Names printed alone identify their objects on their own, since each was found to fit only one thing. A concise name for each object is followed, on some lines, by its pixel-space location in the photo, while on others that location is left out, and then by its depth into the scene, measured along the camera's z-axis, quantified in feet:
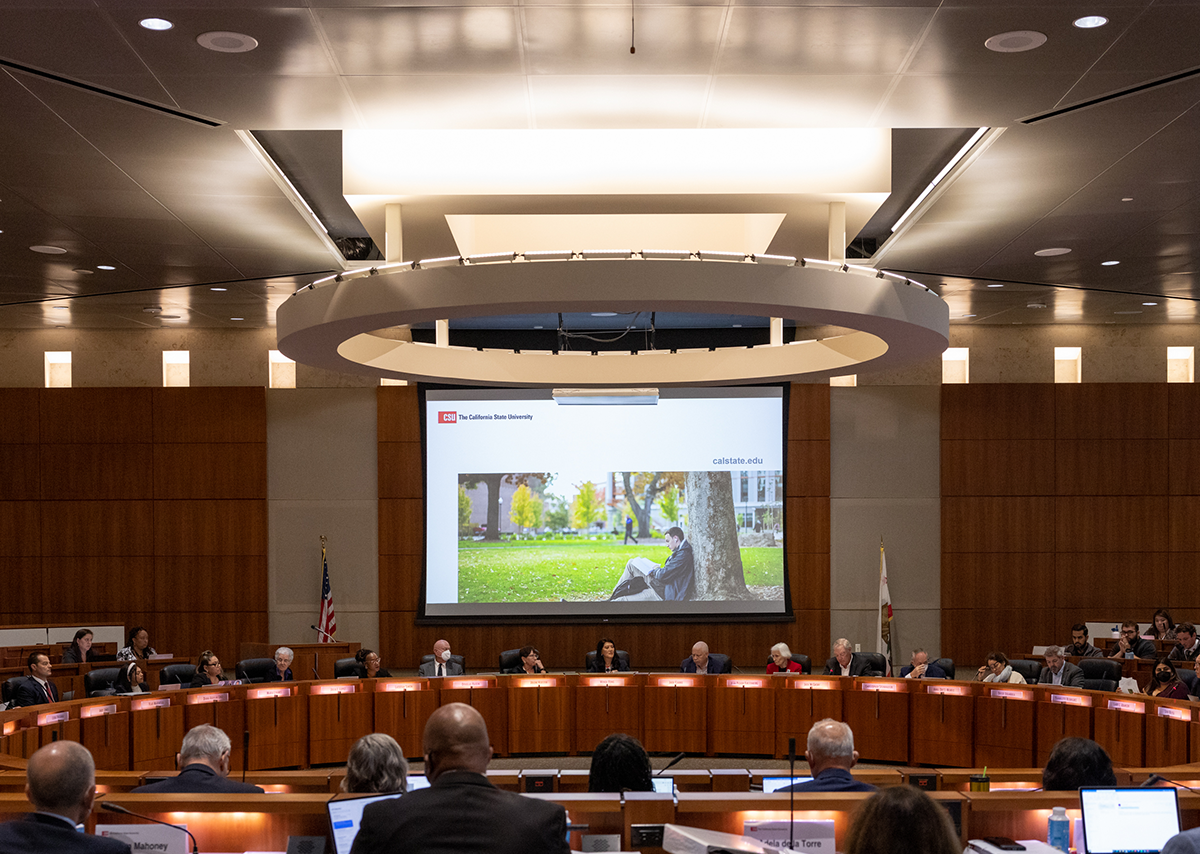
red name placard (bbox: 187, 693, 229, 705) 28.86
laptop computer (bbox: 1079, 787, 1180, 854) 12.98
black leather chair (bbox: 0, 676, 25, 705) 28.48
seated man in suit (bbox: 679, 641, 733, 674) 34.22
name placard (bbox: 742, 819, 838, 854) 12.21
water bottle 13.32
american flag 44.01
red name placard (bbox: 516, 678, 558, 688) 32.40
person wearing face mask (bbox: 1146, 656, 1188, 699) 28.27
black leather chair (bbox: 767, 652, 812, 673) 34.53
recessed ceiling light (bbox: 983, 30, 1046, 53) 17.06
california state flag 43.70
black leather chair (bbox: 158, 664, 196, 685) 32.50
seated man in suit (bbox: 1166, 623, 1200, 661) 35.50
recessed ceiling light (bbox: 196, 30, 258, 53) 16.85
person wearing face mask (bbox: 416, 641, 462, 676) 34.01
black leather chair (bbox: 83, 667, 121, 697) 30.50
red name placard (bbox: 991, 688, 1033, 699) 29.37
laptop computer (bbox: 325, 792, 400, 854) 12.17
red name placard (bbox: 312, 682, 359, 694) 31.12
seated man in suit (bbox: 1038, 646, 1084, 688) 31.27
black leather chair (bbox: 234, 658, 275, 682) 32.36
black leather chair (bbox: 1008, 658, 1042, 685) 32.73
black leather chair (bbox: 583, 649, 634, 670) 35.12
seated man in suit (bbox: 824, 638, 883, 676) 33.45
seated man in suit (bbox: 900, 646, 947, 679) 32.58
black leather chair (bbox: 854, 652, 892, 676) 33.09
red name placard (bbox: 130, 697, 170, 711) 27.55
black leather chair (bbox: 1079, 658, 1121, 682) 31.91
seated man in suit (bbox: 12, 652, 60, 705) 28.60
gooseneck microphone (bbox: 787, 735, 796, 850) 11.33
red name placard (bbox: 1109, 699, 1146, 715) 26.51
